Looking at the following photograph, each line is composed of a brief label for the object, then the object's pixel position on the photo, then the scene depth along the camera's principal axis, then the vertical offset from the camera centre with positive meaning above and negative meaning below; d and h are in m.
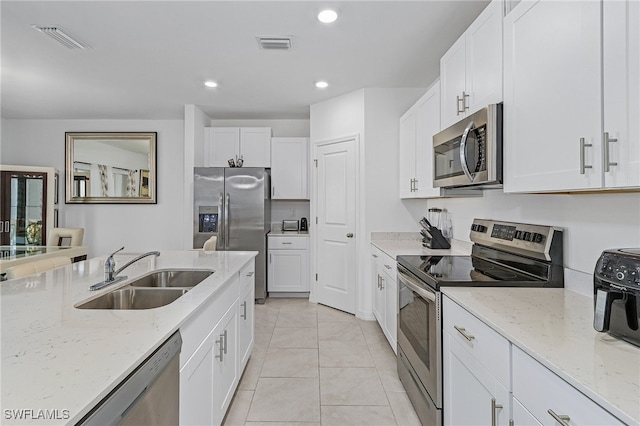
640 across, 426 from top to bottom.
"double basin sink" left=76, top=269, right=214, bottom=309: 1.55 -0.41
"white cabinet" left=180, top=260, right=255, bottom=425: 1.30 -0.69
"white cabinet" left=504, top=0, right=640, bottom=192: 0.98 +0.42
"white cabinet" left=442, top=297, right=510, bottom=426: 1.10 -0.59
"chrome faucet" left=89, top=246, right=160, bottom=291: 1.62 -0.31
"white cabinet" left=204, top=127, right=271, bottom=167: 4.86 +0.98
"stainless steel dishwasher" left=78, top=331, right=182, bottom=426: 0.75 -0.47
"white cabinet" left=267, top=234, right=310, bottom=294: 4.61 -0.68
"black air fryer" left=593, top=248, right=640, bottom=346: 0.88 -0.21
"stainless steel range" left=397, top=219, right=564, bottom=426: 1.61 -0.31
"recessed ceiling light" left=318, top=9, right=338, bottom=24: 2.30 +1.39
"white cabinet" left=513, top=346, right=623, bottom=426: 0.75 -0.46
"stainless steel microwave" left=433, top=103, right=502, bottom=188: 1.63 +0.36
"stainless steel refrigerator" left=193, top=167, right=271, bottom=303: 4.40 +0.10
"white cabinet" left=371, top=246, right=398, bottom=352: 2.64 -0.71
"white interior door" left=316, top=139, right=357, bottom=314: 3.93 -0.13
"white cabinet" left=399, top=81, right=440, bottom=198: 2.66 +0.65
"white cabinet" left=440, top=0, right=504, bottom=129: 1.67 +0.84
